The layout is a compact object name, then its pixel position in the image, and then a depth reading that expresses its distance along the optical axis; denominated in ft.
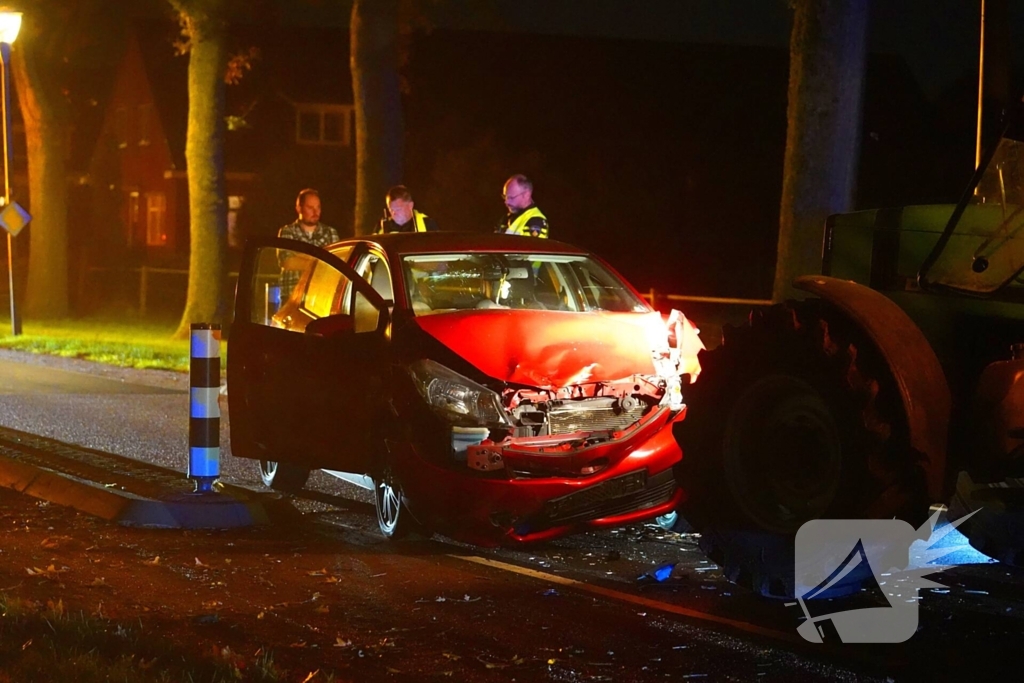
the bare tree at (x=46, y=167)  110.73
